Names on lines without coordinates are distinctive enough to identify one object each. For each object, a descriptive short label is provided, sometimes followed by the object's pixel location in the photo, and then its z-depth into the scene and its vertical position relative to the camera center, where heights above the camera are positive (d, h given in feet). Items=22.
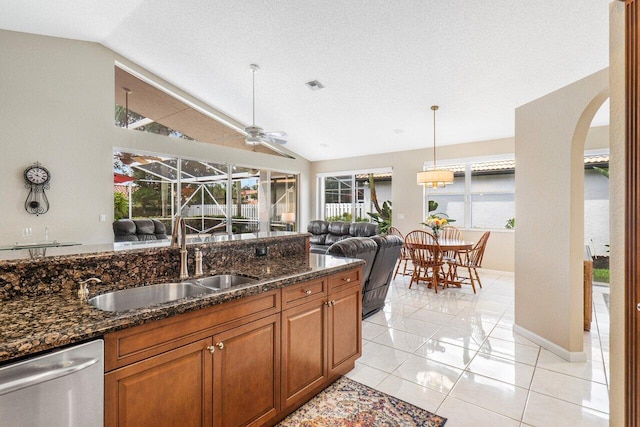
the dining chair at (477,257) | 15.88 -2.32
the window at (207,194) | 19.12 +1.34
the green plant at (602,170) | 16.58 +2.20
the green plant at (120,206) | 18.28 +0.43
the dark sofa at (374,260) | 10.57 -1.83
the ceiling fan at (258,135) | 13.70 +3.62
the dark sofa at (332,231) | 20.97 -1.33
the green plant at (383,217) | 24.95 -0.39
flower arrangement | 17.11 -0.66
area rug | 6.23 -4.20
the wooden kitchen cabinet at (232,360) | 3.98 -2.36
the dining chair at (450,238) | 16.35 -1.68
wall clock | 14.39 +1.24
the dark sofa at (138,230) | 17.33 -0.99
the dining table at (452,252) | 15.57 -2.09
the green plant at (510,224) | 19.92 -0.78
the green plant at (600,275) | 17.39 -3.67
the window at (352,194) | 26.16 +1.64
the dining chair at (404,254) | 17.44 -2.46
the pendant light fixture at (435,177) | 15.33 +1.74
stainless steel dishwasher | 3.05 -1.85
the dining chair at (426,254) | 15.86 -2.20
